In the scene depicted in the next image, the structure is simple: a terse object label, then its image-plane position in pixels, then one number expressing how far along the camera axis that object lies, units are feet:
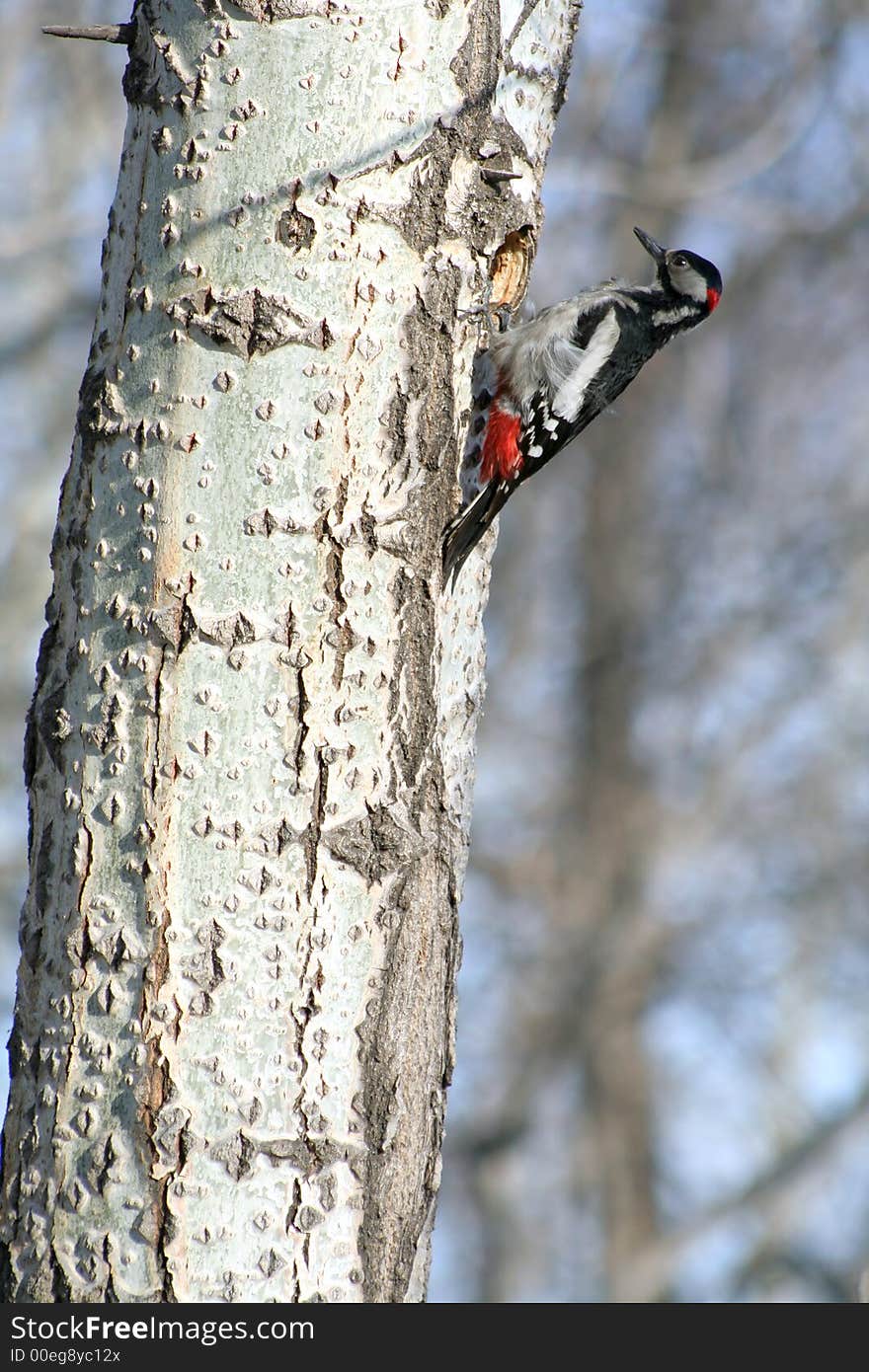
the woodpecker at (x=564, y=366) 21.42
